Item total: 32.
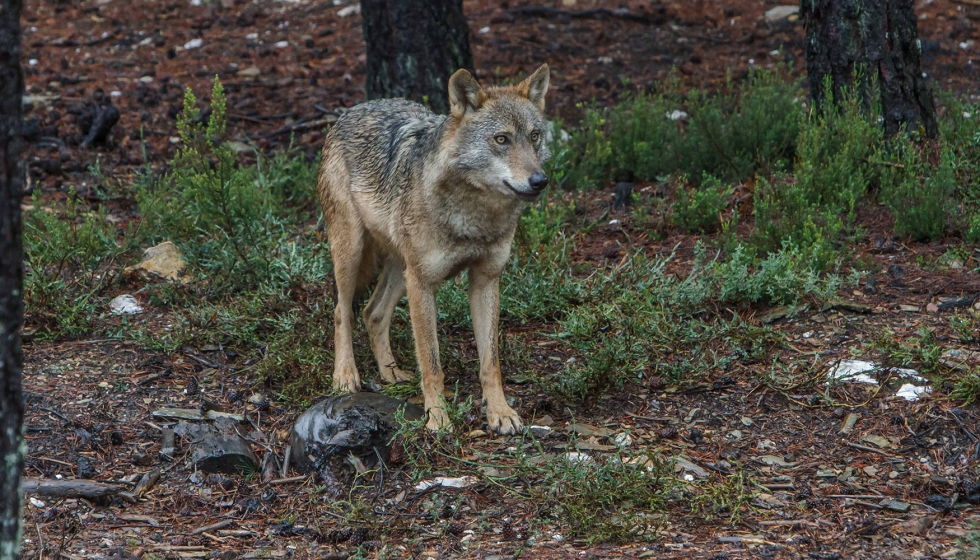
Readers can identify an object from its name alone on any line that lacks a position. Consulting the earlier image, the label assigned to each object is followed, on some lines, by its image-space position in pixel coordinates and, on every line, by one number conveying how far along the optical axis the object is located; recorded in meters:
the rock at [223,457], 10.05
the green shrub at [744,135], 17.14
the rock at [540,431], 10.71
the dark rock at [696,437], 10.34
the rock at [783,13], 25.64
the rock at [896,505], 8.81
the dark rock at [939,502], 8.76
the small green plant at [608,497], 8.46
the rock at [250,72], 24.61
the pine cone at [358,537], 8.64
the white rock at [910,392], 10.66
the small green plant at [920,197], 13.95
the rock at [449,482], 9.66
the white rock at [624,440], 9.92
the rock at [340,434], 9.84
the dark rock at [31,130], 20.08
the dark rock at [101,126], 20.22
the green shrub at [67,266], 13.04
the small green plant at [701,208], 15.18
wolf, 10.59
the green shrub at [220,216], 14.09
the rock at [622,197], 16.89
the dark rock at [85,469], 9.91
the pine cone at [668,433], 10.46
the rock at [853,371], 11.05
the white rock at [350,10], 28.11
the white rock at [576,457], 9.41
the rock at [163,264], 14.77
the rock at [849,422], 10.37
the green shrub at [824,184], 13.89
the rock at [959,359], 10.88
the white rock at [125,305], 13.91
